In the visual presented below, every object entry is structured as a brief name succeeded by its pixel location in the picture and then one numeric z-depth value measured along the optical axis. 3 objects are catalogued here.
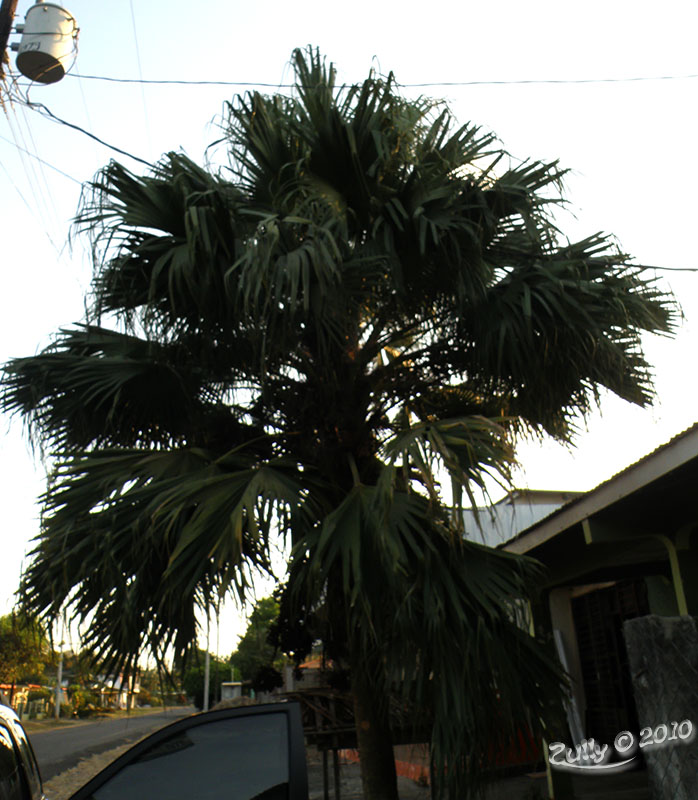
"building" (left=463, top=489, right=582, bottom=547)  16.23
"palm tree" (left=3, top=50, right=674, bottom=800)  5.04
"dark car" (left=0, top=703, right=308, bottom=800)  2.80
